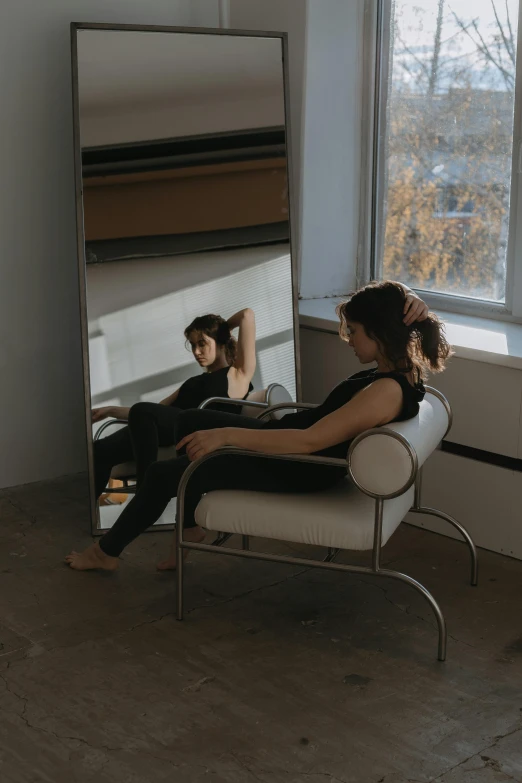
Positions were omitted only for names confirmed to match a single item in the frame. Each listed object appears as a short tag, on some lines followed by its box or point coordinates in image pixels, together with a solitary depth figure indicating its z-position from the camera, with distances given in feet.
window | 12.14
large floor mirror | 11.65
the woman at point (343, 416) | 8.64
